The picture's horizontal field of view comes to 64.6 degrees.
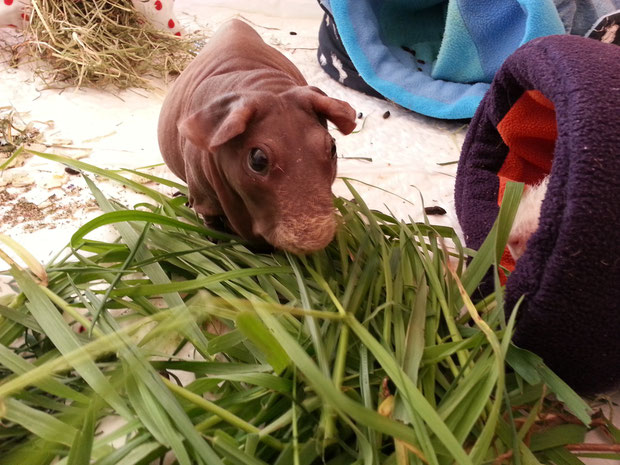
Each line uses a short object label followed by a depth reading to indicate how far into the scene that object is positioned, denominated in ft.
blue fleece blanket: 1.37
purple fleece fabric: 0.54
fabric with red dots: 1.51
